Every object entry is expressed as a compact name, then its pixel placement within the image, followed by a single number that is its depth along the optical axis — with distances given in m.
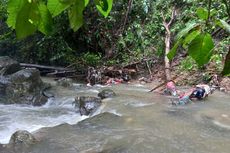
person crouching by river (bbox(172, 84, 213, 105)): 6.70
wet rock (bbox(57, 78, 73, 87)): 9.19
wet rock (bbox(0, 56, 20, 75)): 9.19
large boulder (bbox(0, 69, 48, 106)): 7.77
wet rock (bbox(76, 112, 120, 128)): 5.70
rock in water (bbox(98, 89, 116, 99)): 7.47
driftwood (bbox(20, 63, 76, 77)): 10.78
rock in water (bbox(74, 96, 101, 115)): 6.76
